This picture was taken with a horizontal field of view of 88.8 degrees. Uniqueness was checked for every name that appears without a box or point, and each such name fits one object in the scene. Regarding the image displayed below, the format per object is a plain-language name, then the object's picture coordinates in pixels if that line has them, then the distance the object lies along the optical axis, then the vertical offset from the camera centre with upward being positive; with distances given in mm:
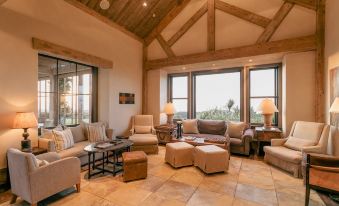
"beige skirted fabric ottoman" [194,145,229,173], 3338 -1119
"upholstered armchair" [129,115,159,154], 4574 -932
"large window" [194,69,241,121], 5720 +284
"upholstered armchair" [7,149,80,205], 2184 -1000
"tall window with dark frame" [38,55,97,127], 3932 +267
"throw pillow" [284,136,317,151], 3447 -826
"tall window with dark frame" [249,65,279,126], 5168 +487
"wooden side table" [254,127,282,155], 4273 -784
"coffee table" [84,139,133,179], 3184 -864
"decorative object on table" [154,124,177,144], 5289 -923
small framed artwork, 5393 +152
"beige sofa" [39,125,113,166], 3239 -896
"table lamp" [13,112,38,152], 2867 -352
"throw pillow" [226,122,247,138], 4734 -726
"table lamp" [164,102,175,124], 5559 -199
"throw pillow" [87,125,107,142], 4184 -761
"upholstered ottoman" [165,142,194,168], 3696 -1127
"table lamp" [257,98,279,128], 4453 -177
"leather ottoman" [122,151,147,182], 3066 -1147
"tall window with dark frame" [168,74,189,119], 6535 +375
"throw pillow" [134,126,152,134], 5281 -810
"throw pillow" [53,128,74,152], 3417 -758
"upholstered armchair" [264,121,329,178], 3221 -858
